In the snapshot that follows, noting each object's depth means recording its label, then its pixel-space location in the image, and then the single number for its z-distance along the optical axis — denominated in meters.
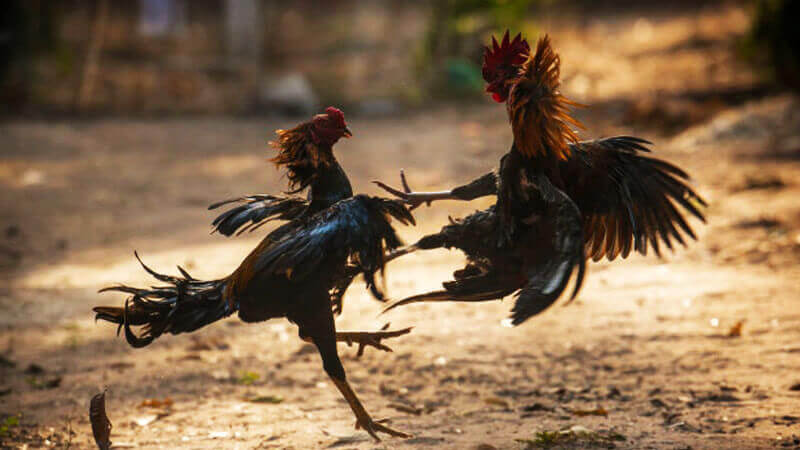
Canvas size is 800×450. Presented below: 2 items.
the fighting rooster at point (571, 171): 8.01
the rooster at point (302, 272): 8.27
